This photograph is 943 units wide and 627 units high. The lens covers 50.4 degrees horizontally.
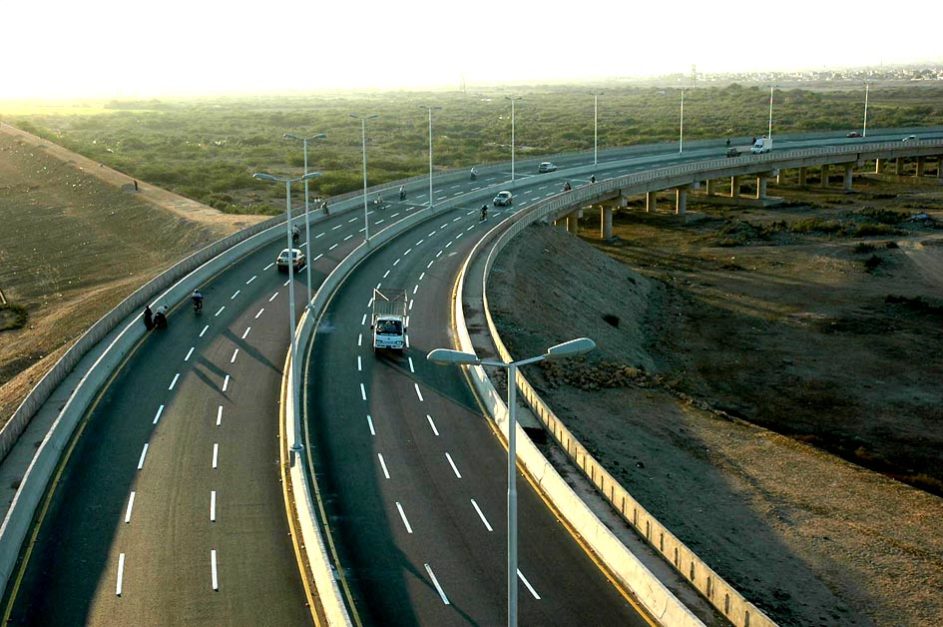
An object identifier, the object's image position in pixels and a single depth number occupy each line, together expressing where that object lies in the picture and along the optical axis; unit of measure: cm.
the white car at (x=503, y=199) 8400
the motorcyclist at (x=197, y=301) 5078
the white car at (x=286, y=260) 5934
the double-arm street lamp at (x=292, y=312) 3728
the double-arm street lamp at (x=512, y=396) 1991
